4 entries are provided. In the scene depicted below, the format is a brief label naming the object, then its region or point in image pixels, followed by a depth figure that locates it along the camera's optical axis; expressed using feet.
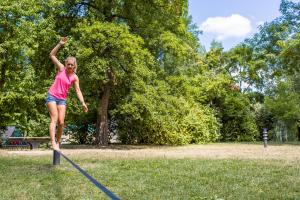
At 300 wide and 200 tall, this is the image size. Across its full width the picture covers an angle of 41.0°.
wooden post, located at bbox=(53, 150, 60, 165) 26.63
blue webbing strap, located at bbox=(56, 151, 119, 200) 7.81
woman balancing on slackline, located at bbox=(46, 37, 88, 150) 21.35
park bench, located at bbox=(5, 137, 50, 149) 55.77
